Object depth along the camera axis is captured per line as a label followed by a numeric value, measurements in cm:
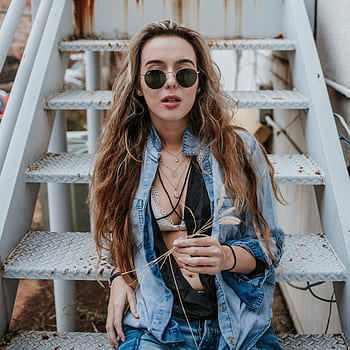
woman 157
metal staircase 183
